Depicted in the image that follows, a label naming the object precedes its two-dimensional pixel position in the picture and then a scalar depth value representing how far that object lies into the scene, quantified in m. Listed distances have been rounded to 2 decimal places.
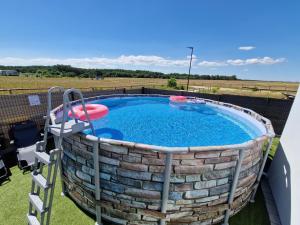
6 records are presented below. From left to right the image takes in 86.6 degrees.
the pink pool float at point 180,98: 9.43
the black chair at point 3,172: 3.71
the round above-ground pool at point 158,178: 2.28
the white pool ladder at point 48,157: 2.16
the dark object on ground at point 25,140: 4.11
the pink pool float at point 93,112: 3.48
